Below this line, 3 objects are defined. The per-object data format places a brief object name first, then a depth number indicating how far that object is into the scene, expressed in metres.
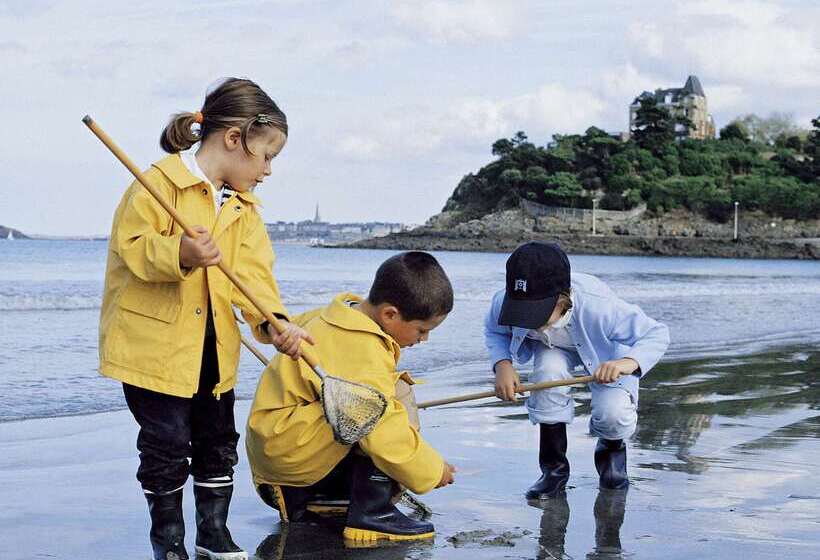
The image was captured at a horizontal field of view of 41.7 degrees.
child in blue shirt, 3.64
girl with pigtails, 2.73
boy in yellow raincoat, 3.00
